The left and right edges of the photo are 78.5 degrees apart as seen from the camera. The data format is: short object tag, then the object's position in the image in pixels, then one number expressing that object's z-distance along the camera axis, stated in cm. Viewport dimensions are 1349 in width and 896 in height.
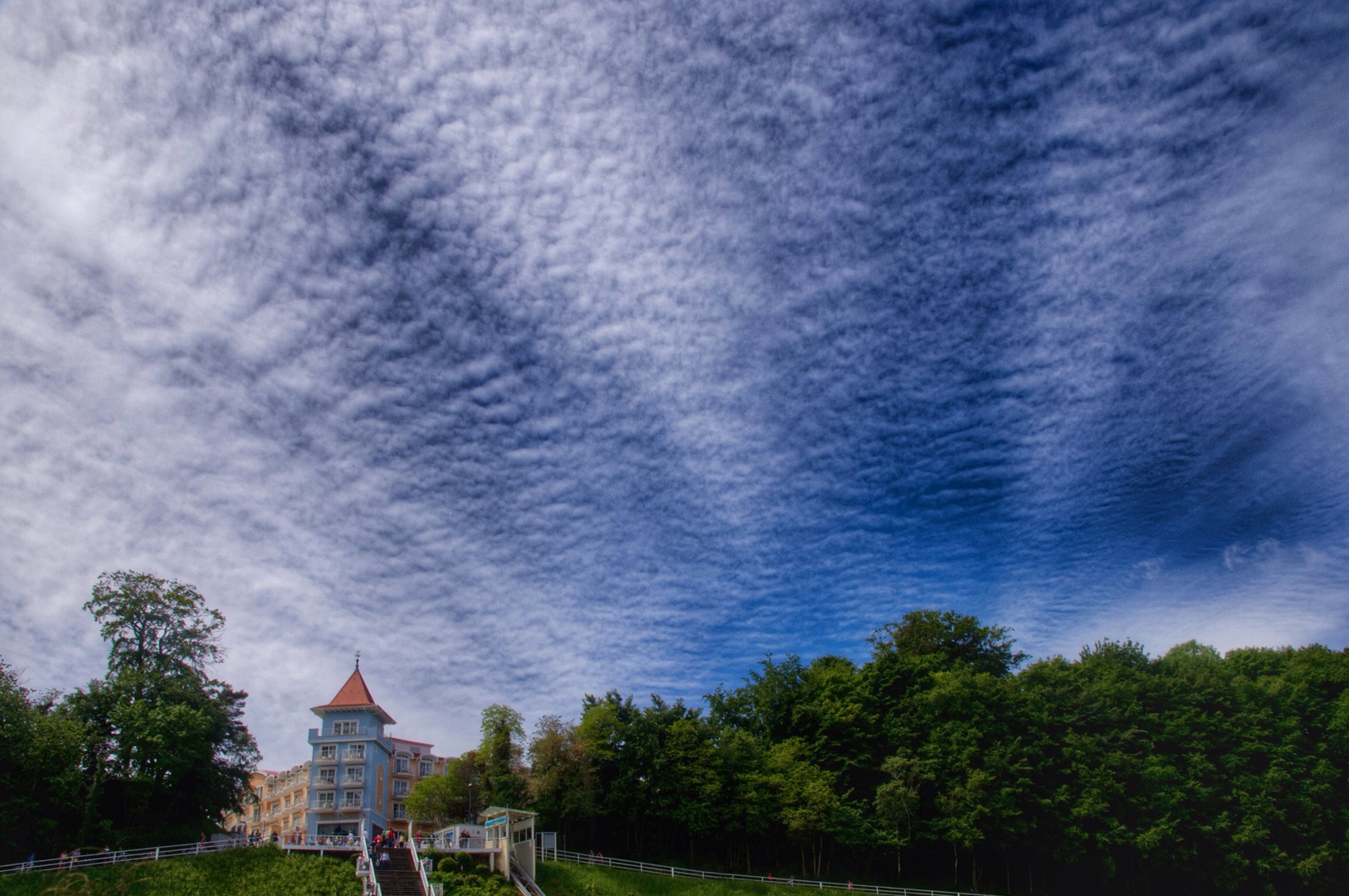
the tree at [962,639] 6525
